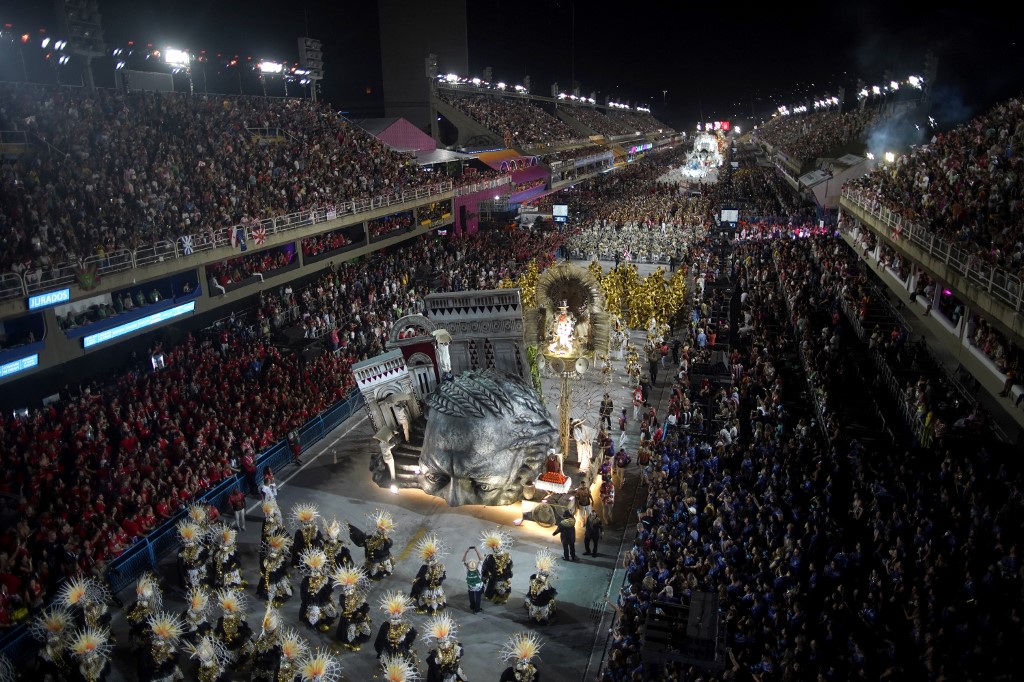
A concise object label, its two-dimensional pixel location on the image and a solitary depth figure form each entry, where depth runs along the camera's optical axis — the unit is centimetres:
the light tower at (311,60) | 4462
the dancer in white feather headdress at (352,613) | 1191
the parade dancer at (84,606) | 1124
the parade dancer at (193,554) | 1324
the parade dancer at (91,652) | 1045
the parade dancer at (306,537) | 1357
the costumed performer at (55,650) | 1070
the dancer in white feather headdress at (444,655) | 1029
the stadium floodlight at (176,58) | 3528
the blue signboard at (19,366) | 1719
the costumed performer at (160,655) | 1080
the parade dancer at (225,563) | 1322
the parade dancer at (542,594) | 1239
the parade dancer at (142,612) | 1182
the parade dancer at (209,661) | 1070
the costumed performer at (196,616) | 1152
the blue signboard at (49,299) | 1778
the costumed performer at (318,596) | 1241
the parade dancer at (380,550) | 1358
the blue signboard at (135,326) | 1997
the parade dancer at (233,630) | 1147
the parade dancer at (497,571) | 1299
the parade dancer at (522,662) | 1012
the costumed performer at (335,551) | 1319
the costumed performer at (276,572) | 1307
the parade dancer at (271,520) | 1411
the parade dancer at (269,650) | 1095
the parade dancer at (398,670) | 984
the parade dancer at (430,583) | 1247
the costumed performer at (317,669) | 969
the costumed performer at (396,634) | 1096
